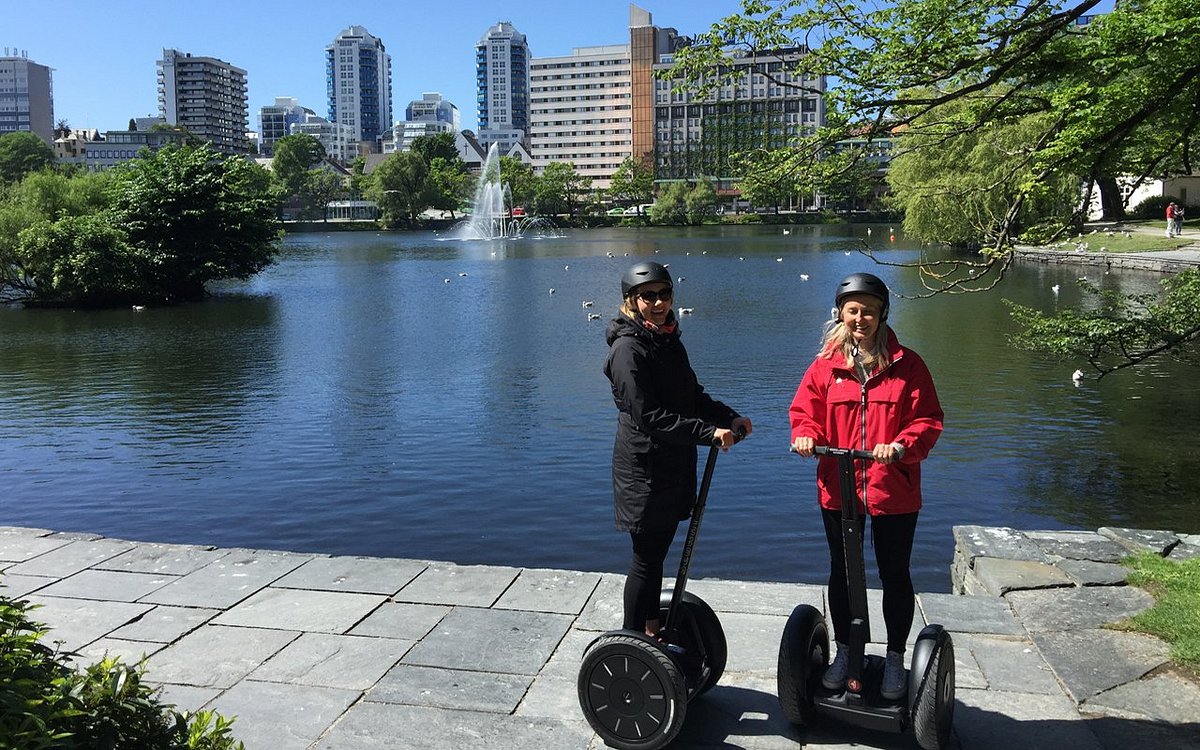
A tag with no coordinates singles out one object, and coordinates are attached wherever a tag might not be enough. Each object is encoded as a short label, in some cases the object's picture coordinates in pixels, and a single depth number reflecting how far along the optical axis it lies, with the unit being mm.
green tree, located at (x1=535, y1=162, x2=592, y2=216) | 110062
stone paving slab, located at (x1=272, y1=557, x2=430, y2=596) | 5664
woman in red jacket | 3635
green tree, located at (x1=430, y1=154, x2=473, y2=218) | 105312
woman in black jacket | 3770
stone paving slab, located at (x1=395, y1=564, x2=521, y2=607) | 5457
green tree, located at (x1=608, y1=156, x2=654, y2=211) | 122438
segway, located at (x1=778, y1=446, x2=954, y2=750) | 3545
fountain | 85562
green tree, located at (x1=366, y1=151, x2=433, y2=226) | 99938
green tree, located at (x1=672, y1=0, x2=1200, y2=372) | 7211
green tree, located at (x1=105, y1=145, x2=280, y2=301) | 32625
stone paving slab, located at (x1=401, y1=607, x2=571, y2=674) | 4617
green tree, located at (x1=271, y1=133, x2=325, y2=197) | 117312
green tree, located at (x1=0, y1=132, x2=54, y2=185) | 106250
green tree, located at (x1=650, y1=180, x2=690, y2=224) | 103562
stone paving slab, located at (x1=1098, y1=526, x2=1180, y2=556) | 6055
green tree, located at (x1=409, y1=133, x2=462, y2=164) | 128875
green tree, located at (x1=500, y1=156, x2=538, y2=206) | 111769
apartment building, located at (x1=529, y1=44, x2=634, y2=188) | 159000
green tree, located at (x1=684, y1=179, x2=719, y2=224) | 102750
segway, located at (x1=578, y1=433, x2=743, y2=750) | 3674
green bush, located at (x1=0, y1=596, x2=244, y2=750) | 2074
